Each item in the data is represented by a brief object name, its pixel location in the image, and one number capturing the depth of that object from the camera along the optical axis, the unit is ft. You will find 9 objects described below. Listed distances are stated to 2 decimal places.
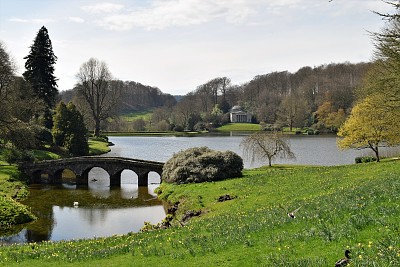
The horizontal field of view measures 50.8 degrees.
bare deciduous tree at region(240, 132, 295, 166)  177.17
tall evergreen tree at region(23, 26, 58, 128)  250.37
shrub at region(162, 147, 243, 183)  137.90
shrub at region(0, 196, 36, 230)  103.69
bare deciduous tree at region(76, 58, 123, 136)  342.64
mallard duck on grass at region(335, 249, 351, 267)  29.78
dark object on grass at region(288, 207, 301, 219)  51.14
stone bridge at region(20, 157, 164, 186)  173.58
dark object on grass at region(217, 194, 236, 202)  104.18
